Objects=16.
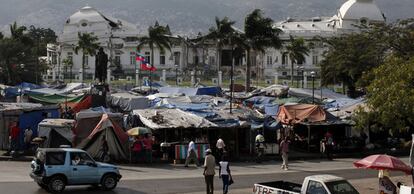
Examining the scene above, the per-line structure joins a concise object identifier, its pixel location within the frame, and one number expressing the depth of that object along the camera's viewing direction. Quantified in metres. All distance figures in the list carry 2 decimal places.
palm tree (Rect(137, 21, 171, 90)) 89.25
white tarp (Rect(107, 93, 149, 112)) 44.94
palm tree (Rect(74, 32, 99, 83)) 98.38
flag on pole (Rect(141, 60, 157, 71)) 74.86
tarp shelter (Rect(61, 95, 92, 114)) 40.78
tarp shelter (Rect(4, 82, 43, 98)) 52.42
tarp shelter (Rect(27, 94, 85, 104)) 44.84
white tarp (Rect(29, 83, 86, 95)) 48.83
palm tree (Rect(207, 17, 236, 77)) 73.00
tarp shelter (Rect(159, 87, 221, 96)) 53.28
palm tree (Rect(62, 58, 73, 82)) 127.88
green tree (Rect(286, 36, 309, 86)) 98.06
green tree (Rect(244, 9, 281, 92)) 68.25
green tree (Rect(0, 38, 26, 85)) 81.19
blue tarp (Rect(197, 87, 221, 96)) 53.53
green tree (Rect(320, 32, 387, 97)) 51.40
